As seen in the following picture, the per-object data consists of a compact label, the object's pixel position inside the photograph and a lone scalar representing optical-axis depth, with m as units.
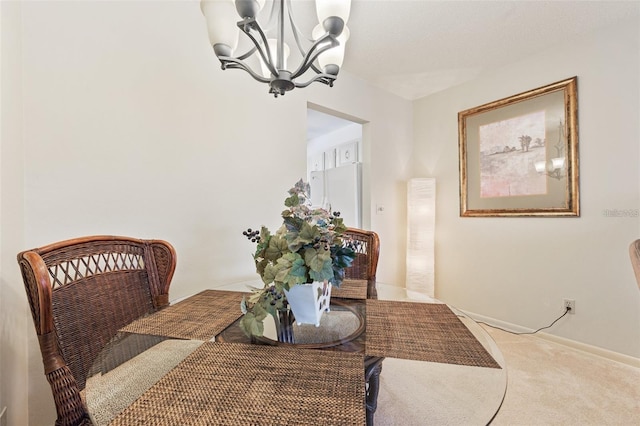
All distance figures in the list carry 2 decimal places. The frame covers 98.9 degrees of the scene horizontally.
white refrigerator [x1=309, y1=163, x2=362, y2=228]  2.96
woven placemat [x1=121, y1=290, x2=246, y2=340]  0.85
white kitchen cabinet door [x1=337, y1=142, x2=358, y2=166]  3.78
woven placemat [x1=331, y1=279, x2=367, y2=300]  1.21
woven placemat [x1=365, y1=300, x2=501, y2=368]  0.71
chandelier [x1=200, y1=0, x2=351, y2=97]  1.00
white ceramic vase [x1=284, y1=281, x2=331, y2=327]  0.85
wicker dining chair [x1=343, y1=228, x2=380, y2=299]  1.66
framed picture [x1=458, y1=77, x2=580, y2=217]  2.18
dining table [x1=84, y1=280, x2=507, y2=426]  0.52
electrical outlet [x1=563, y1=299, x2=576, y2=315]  2.16
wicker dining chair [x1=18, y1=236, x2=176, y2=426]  0.76
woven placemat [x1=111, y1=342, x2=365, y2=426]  0.49
